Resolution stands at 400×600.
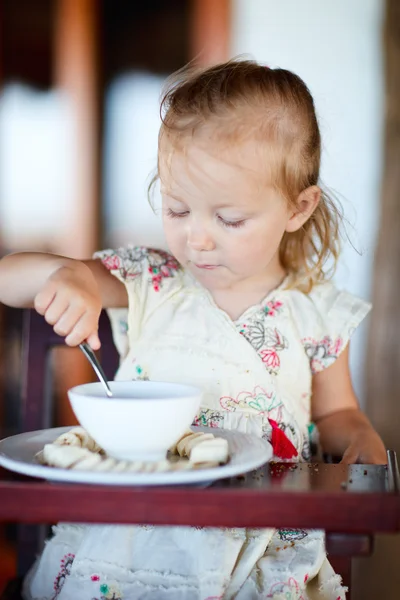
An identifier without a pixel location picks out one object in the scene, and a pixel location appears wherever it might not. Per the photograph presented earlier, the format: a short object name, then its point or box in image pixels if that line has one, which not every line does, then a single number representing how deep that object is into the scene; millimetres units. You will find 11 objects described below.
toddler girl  1021
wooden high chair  726
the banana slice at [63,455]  783
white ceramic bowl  795
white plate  740
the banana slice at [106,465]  771
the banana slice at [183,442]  875
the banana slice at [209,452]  807
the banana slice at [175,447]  894
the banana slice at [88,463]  771
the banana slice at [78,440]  864
